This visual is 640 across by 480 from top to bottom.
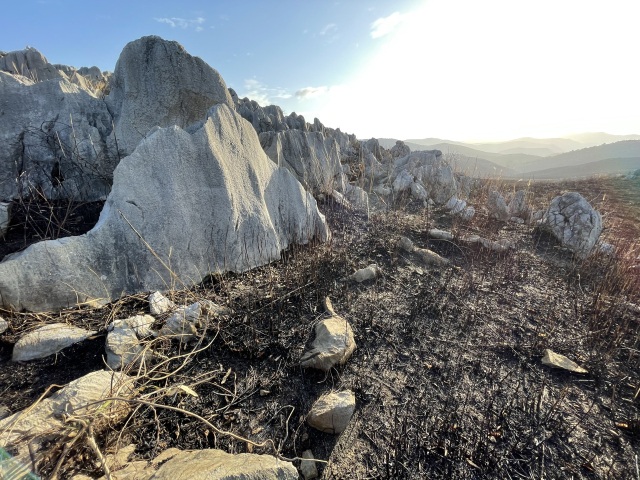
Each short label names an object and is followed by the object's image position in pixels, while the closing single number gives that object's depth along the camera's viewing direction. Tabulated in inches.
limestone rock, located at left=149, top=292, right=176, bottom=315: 101.2
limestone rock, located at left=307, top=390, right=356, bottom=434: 74.0
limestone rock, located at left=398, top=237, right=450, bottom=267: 175.9
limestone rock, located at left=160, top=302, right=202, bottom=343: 94.1
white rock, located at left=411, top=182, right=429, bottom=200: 311.1
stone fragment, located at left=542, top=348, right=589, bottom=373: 101.5
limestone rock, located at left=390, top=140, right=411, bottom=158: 568.4
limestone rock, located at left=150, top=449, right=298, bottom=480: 51.8
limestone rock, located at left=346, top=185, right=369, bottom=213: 264.3
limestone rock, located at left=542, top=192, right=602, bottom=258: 208.7
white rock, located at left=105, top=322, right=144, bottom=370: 82.7
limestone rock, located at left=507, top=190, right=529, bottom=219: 279.6
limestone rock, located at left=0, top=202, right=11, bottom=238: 126.8
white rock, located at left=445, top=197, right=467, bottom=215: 267.3
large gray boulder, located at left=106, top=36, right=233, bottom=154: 174.7
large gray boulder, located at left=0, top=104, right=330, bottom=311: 102.2
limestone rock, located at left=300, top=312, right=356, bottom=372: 91.0
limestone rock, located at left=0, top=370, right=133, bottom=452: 55.5
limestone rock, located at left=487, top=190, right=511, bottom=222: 269.4
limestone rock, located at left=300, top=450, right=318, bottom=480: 64.5
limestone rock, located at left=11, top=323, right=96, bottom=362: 83.9
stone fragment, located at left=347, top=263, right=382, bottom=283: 147.6
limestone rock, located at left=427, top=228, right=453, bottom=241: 206.7
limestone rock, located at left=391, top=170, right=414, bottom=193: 318.7
